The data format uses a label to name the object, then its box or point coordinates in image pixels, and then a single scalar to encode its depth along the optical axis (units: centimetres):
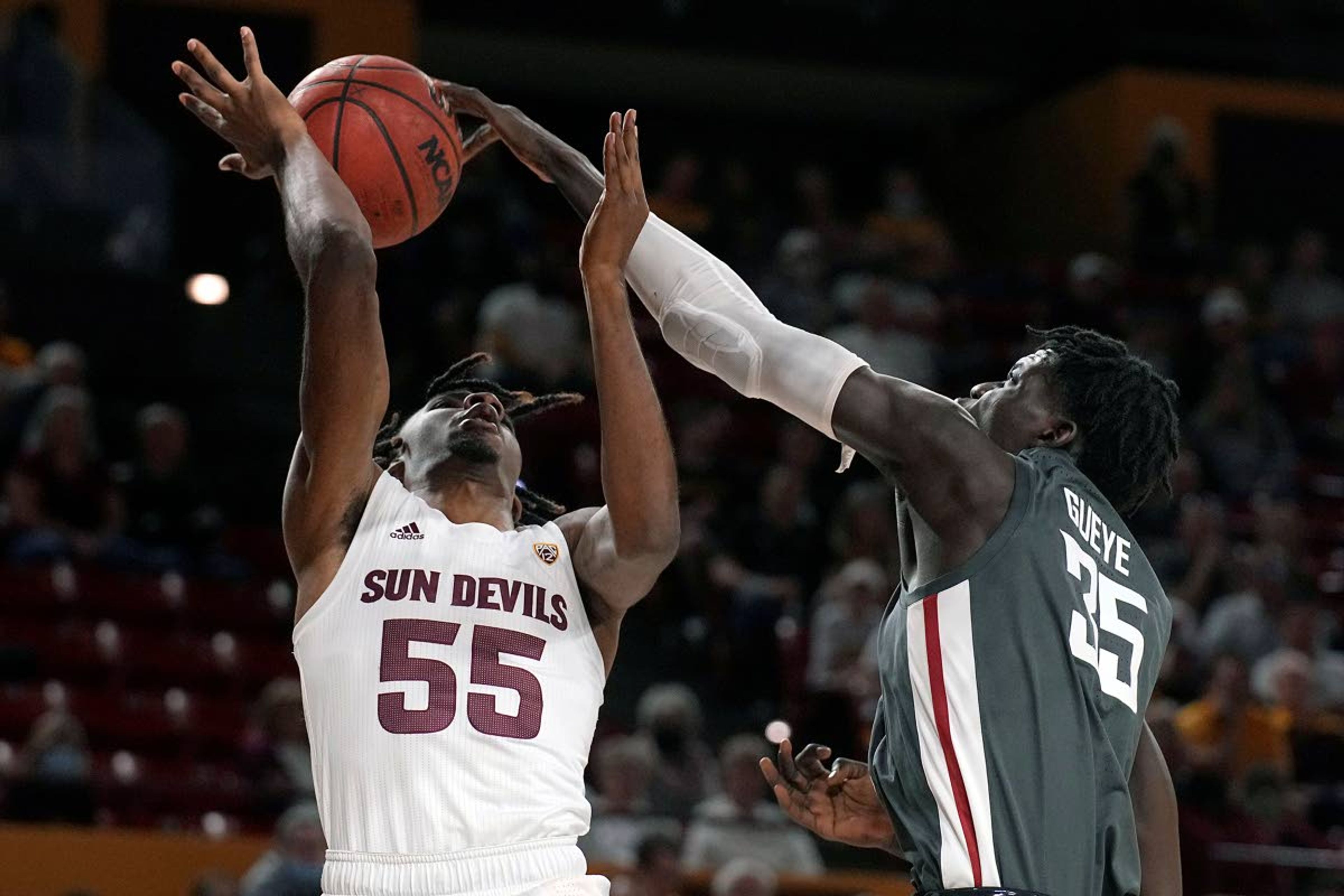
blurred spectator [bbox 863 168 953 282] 1531
